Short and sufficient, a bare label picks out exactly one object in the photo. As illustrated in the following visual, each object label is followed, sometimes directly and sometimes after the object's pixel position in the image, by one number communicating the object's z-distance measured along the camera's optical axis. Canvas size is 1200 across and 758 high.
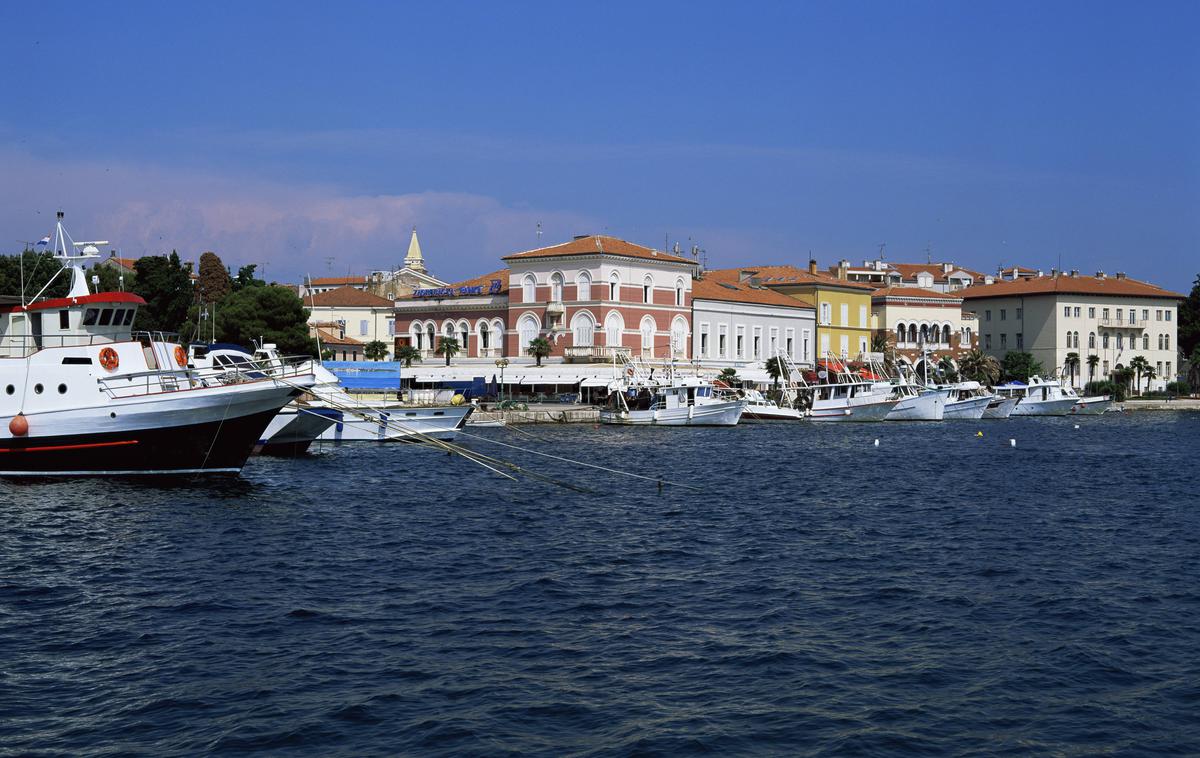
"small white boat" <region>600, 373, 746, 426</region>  82.50
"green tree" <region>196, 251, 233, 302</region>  115.62
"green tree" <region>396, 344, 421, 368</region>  105.38
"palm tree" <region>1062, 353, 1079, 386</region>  130.00
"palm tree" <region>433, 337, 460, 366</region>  104.62
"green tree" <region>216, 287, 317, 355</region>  89.44
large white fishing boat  35.84
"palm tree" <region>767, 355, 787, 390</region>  106.11
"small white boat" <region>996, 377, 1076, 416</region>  104.25
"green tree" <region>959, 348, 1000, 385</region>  121.50
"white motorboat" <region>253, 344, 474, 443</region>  57.62
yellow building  118.75
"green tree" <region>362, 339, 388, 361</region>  108.44
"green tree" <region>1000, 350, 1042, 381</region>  125.12
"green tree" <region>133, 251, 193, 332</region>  98.44
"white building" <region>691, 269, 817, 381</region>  106.81
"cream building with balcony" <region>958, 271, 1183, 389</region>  130.75
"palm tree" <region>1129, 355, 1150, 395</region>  131.75
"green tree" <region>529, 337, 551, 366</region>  98.94
